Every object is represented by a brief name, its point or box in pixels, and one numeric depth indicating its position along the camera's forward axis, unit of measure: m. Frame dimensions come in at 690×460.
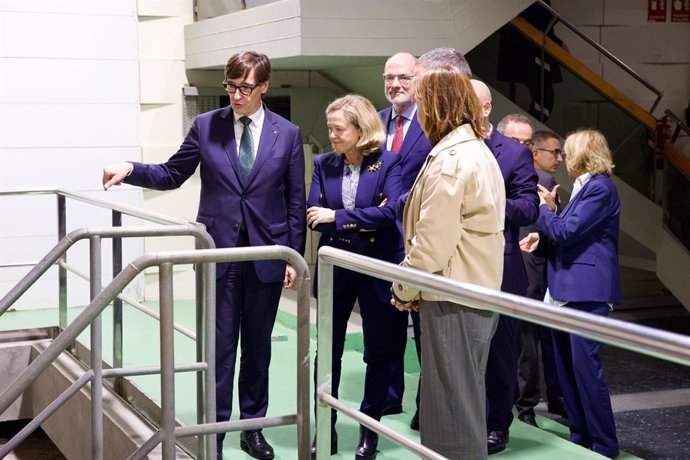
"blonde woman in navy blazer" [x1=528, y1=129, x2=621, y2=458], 4.50
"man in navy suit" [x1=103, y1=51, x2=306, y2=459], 4.18
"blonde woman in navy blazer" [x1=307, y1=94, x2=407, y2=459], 4.07
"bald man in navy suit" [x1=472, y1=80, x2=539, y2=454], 4.13
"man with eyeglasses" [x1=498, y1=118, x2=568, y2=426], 5.20
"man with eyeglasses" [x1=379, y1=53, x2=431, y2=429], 4.38
